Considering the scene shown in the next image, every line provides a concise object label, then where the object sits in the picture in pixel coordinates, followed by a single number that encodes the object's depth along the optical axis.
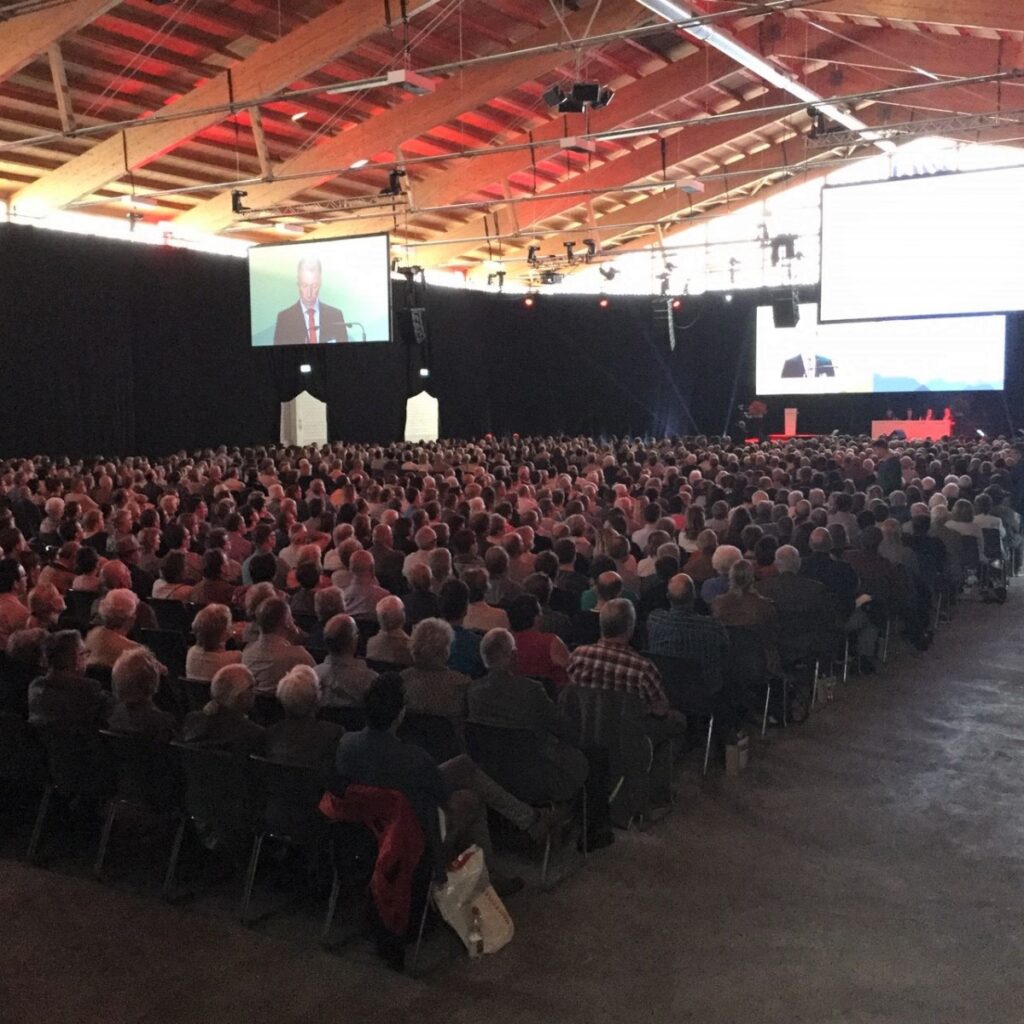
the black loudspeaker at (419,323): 20.28
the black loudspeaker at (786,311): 21.62
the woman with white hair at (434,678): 4.34
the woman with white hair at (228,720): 4.02
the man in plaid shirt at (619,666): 4.64
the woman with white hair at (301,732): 3.88
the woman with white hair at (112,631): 5.07
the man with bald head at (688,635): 5.37
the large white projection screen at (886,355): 22.58
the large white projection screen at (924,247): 13.34
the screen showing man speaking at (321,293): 16.98
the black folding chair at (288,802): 3.79
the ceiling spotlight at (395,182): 15.71
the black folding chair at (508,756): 4.10
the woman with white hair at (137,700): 4.17
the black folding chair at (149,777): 4.07
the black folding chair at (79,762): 4.25
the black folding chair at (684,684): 5.31
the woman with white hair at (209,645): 4.86
